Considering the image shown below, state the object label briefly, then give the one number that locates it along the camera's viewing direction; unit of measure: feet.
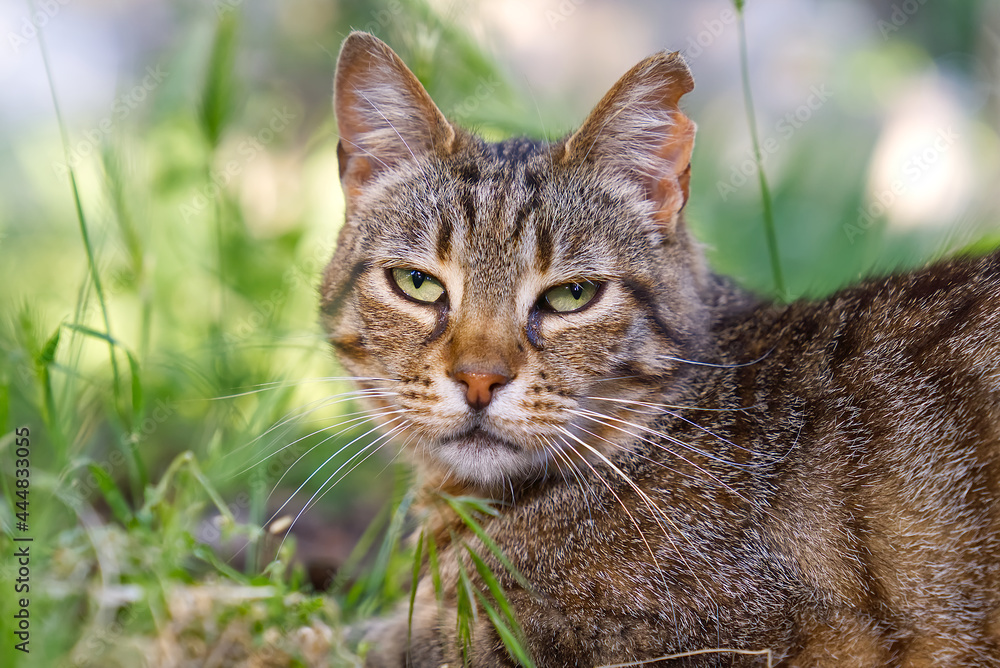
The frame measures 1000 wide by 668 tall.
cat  2.99
